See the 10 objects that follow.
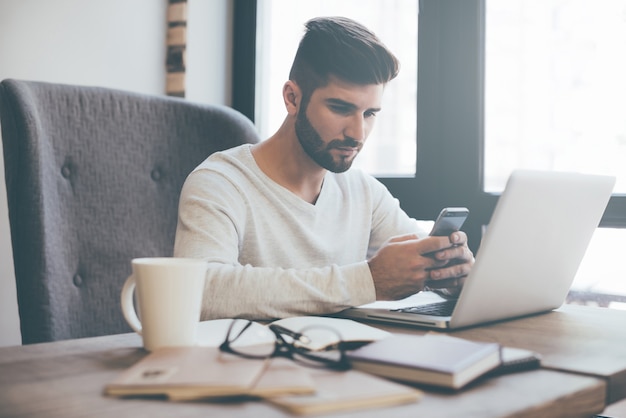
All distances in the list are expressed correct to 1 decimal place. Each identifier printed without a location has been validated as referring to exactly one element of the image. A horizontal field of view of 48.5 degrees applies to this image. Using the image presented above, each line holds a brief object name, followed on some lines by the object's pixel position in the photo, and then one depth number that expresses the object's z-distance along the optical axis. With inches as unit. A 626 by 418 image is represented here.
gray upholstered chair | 51.4
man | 45.1
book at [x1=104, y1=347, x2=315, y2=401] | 24.9
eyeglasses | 29.0
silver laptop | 38.0
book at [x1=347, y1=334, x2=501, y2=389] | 26.7
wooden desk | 23.8
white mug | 32.0
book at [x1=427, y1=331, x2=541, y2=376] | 29.7
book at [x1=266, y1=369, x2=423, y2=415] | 23.5
